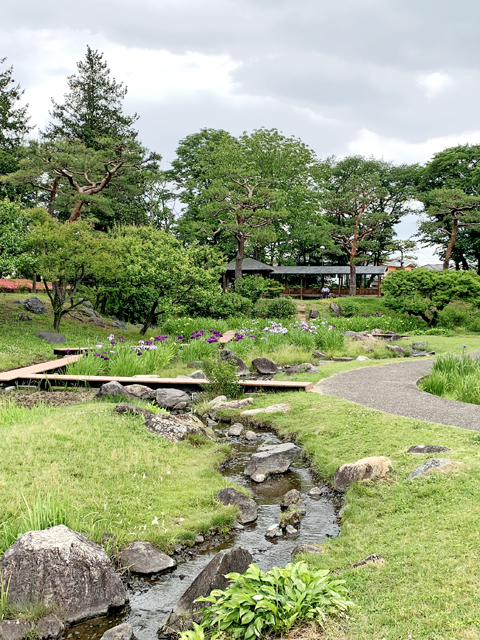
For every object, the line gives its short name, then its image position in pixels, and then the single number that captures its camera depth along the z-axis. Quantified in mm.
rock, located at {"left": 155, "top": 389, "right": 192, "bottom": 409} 9156
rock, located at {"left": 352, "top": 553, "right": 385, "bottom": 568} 3609
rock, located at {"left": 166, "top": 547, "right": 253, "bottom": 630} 3395
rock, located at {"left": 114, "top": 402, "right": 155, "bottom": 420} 7172
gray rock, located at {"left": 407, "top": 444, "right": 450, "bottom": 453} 5723
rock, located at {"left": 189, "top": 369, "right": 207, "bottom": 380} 10879
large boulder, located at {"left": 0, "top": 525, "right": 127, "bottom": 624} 3518
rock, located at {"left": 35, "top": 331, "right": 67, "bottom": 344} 15812
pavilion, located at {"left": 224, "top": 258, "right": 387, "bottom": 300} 35156
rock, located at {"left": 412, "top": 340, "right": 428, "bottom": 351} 16422
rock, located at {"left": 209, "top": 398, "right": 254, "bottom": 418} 8927
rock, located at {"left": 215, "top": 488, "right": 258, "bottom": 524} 5047
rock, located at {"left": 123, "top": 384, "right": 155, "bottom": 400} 9367
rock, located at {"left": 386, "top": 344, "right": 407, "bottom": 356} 15578
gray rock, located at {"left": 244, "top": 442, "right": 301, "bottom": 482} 6188
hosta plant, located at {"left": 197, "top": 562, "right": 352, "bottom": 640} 2801
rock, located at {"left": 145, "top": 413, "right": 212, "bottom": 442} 6852
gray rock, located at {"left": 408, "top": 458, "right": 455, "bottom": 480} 4969
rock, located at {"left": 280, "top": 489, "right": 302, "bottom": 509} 5362
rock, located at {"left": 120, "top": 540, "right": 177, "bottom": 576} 4086
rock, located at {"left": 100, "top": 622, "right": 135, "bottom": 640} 3273
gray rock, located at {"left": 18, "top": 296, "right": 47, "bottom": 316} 19516
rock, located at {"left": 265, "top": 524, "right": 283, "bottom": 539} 4688
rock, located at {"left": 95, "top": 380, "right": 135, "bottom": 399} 8672
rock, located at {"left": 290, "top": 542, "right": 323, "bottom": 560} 4086
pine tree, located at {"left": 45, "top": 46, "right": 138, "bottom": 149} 30856
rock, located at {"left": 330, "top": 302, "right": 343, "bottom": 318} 30264
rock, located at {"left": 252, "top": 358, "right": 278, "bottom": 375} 12719
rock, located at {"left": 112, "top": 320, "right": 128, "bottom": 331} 21117
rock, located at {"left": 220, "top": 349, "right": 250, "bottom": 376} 12460
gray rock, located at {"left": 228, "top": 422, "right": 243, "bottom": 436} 7802
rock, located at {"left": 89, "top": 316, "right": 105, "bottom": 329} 20361
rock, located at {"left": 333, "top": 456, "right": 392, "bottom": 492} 5172
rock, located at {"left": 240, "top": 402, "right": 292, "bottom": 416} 8577
